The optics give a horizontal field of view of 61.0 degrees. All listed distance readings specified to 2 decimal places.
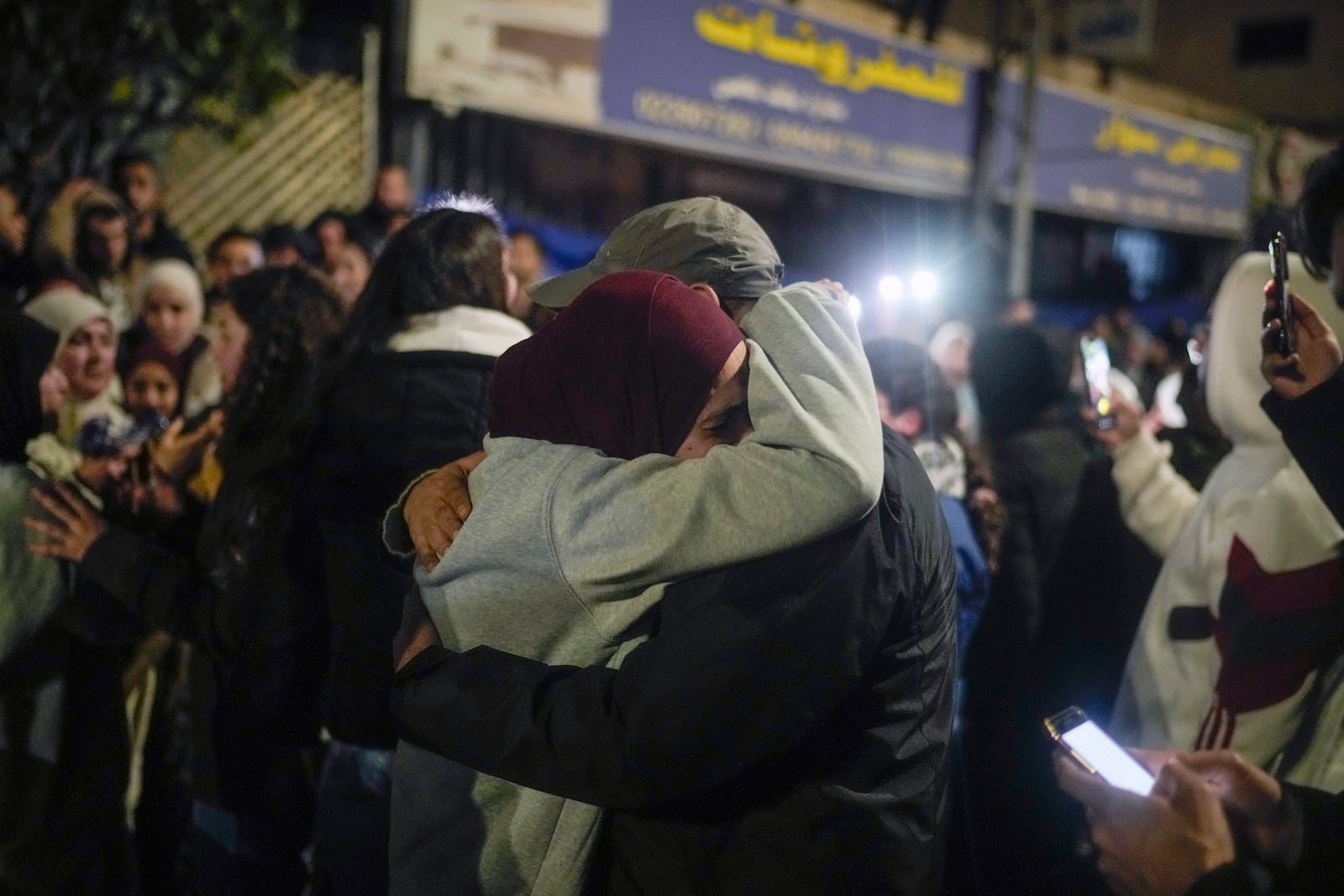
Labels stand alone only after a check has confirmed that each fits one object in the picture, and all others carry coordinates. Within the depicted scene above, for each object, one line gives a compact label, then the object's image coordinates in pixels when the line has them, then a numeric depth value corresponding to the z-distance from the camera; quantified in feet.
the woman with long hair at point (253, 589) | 7.86
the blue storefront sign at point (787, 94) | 28.32
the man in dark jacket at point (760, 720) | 4.44
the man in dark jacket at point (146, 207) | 19.69
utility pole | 38.19
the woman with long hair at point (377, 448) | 7.45
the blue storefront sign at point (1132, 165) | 43.52
